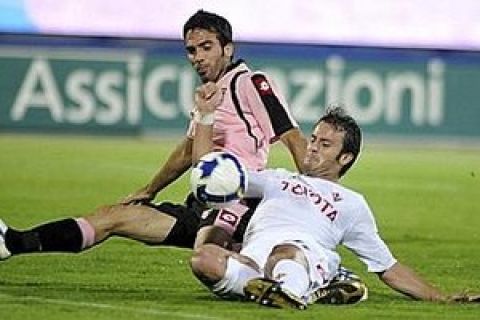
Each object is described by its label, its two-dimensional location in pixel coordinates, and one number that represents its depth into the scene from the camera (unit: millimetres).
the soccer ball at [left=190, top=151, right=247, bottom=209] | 18203
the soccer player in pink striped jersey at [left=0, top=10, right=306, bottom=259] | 19547
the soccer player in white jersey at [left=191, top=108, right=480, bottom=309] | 18406
